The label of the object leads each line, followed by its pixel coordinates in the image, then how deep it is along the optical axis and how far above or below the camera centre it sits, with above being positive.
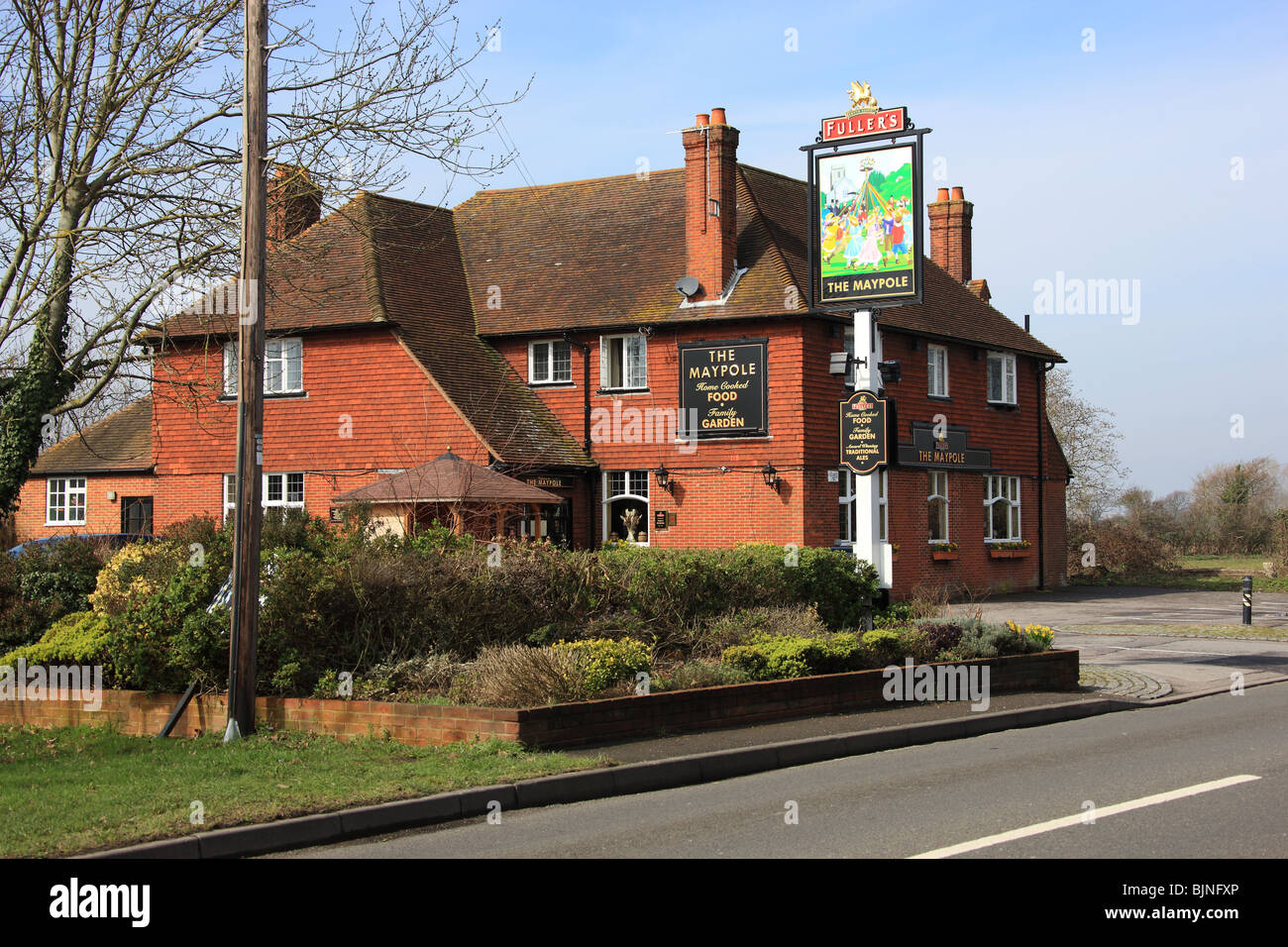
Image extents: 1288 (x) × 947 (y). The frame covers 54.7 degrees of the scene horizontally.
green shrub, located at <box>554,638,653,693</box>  11.76 -1.21
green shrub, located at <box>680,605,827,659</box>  14.66 -1.13
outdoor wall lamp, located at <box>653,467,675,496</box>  28.73 +1.28
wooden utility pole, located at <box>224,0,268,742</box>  11.34 +1.44
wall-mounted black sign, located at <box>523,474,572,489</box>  28.12 +1.23
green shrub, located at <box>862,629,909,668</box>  14.64 -1.34
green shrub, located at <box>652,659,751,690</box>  12.81 -1.49
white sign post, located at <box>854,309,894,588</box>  17.73 +0.58
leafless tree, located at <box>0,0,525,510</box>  15.33 +4.79
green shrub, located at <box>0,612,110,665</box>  12.95 -1.11
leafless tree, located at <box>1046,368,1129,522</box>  53.25 +3.91
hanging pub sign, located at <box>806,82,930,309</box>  17.72 +4.65
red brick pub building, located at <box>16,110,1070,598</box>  27.89 +3.71
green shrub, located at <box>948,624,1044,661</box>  15.41 -1.42
